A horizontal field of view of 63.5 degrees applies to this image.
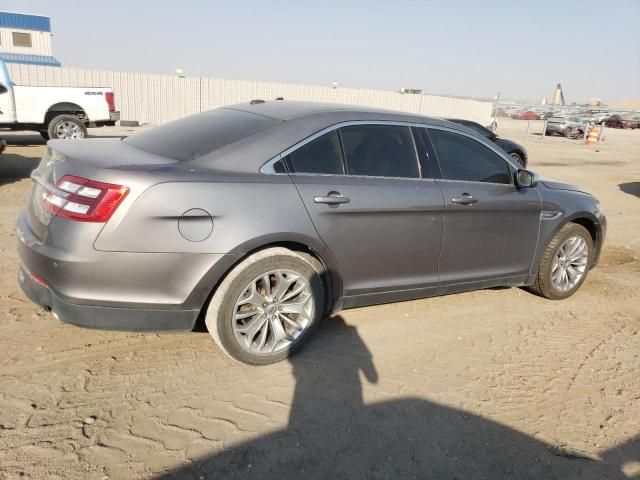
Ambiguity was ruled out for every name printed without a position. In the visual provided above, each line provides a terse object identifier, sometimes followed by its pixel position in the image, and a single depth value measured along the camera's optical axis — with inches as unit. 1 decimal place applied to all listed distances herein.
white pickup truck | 476.4
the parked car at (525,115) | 2225.4
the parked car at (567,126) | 1251.8
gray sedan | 112.0
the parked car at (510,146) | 499.5
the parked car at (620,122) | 1936.5
